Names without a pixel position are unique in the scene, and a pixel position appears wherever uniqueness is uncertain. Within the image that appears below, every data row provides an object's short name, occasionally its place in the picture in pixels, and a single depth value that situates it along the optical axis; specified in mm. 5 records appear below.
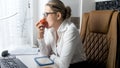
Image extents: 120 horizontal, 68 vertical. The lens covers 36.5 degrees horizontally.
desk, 1248
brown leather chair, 1425
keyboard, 1196
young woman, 1365
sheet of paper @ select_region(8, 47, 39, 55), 1703
